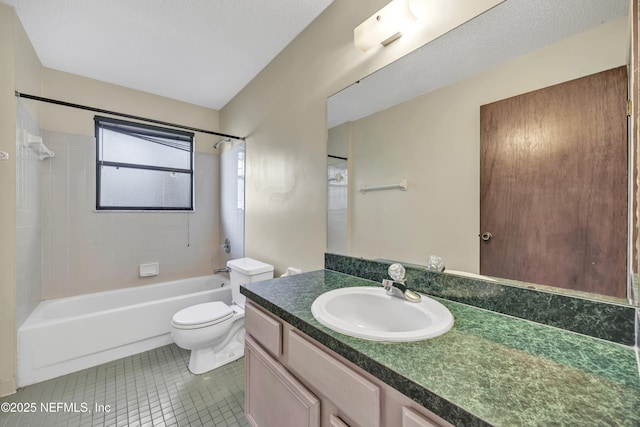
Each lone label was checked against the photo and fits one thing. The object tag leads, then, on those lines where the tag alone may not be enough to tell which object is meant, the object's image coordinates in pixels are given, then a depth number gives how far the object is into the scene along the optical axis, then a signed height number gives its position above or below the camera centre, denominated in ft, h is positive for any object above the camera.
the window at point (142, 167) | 8.66 +1.64
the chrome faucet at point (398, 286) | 3.17 -0.99
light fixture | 3.77 +2.95
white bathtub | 5.74 -3.04
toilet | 5.84 -2.78
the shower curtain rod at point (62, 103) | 5.76 +2.65
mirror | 2.56 +1.41
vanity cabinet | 2.01 -1.73
